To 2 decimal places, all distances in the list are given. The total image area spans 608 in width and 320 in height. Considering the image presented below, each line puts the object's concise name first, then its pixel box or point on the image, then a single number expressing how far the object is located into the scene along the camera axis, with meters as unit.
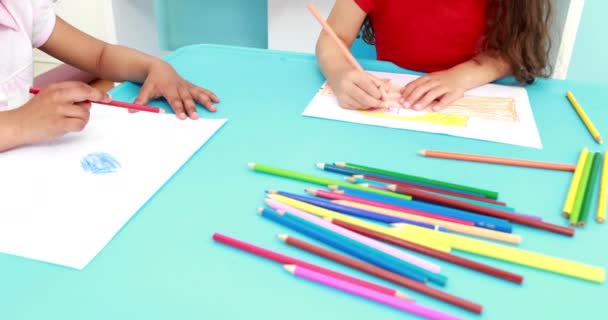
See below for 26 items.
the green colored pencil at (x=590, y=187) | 0.49
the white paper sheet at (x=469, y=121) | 0.65
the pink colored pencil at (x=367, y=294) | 0.37
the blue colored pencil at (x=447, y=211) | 0.46
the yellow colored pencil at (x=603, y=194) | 0.49
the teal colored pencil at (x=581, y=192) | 0.48
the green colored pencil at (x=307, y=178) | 0.50
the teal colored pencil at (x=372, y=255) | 0.40
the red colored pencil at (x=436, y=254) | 0.41
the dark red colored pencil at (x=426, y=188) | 0.50
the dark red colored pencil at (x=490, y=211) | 0.47
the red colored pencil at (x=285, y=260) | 0.39
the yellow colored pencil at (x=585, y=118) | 0.65
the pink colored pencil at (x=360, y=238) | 0.41
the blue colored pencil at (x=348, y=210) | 0.47
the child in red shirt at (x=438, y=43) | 0.74
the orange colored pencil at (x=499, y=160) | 0.57
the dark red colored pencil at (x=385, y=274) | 0.38
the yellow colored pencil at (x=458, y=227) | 0.45
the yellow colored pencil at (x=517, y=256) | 0.42
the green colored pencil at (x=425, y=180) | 0.51
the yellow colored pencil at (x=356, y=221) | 0.44
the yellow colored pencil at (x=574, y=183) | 0.50
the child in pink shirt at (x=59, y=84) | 0.57
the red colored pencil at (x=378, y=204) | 0.47
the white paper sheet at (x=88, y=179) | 0.43
